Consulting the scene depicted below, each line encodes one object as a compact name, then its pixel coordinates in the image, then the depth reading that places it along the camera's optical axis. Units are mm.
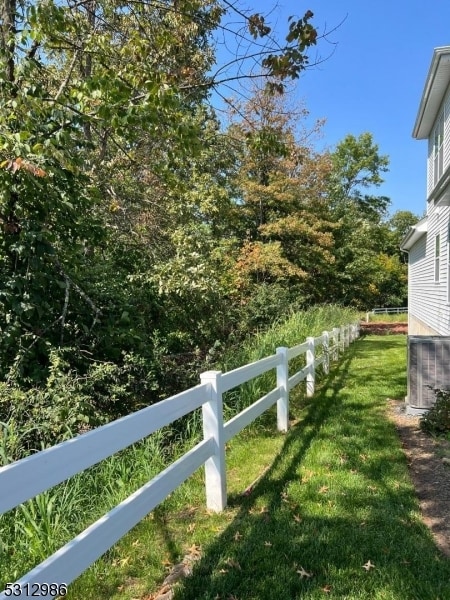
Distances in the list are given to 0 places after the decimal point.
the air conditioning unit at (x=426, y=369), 6371
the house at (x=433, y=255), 6426
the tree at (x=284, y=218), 21609
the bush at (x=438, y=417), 5590
